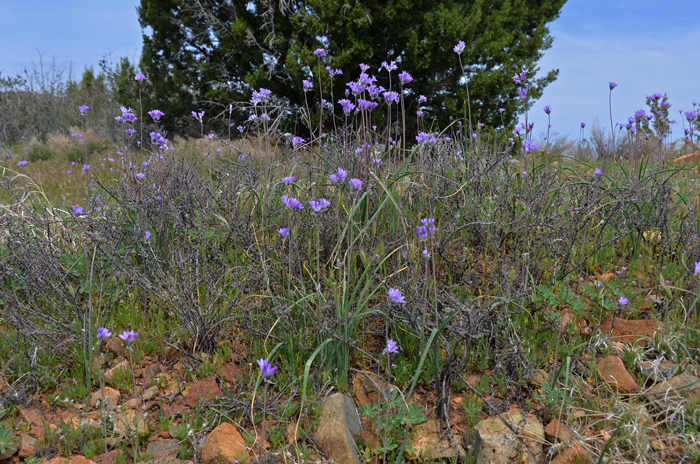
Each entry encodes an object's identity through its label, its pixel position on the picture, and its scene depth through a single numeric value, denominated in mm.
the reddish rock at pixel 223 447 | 1778
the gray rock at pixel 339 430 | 1823
